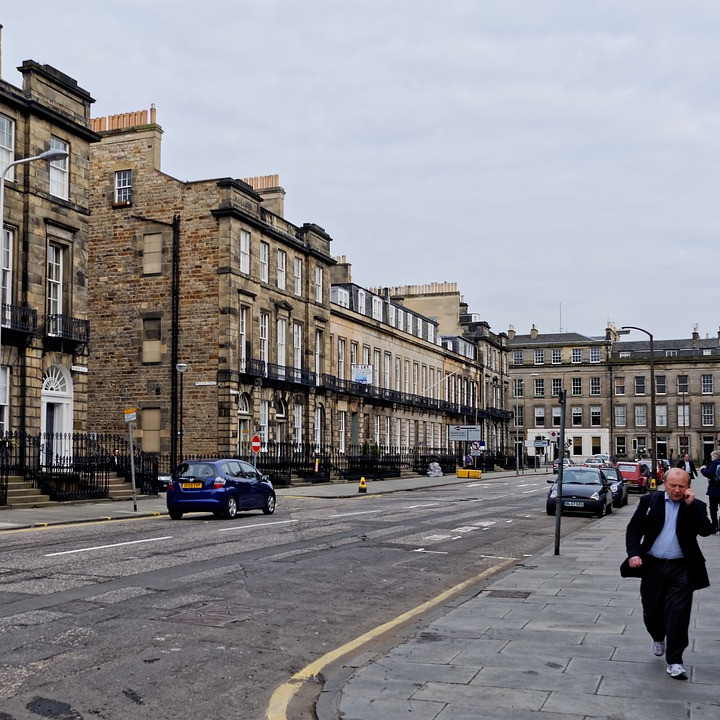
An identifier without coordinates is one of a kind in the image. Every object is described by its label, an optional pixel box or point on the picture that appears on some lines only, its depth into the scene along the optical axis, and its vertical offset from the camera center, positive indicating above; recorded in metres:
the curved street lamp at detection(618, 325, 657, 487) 39.62 +0.83
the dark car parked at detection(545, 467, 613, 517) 26.12 -1.84
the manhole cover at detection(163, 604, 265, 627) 9.38 -1.91
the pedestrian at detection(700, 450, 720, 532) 17.11 -1.02
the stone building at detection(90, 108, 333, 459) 43.81 +6.36
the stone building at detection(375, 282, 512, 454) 89.38 +9.05
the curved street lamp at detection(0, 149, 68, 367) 21.64 +6.54
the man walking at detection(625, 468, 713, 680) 7.07 -0.98
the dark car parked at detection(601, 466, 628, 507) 30.47 -1.91
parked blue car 22.92 -1.43
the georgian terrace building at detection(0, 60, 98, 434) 29.67 +6.01
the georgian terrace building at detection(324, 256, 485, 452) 59.41 +4.11
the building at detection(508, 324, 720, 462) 114.75 +4.56
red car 41.56 -2.09
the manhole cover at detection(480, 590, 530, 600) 10.86 -1.96
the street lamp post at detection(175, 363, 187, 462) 40.09 +0.39
